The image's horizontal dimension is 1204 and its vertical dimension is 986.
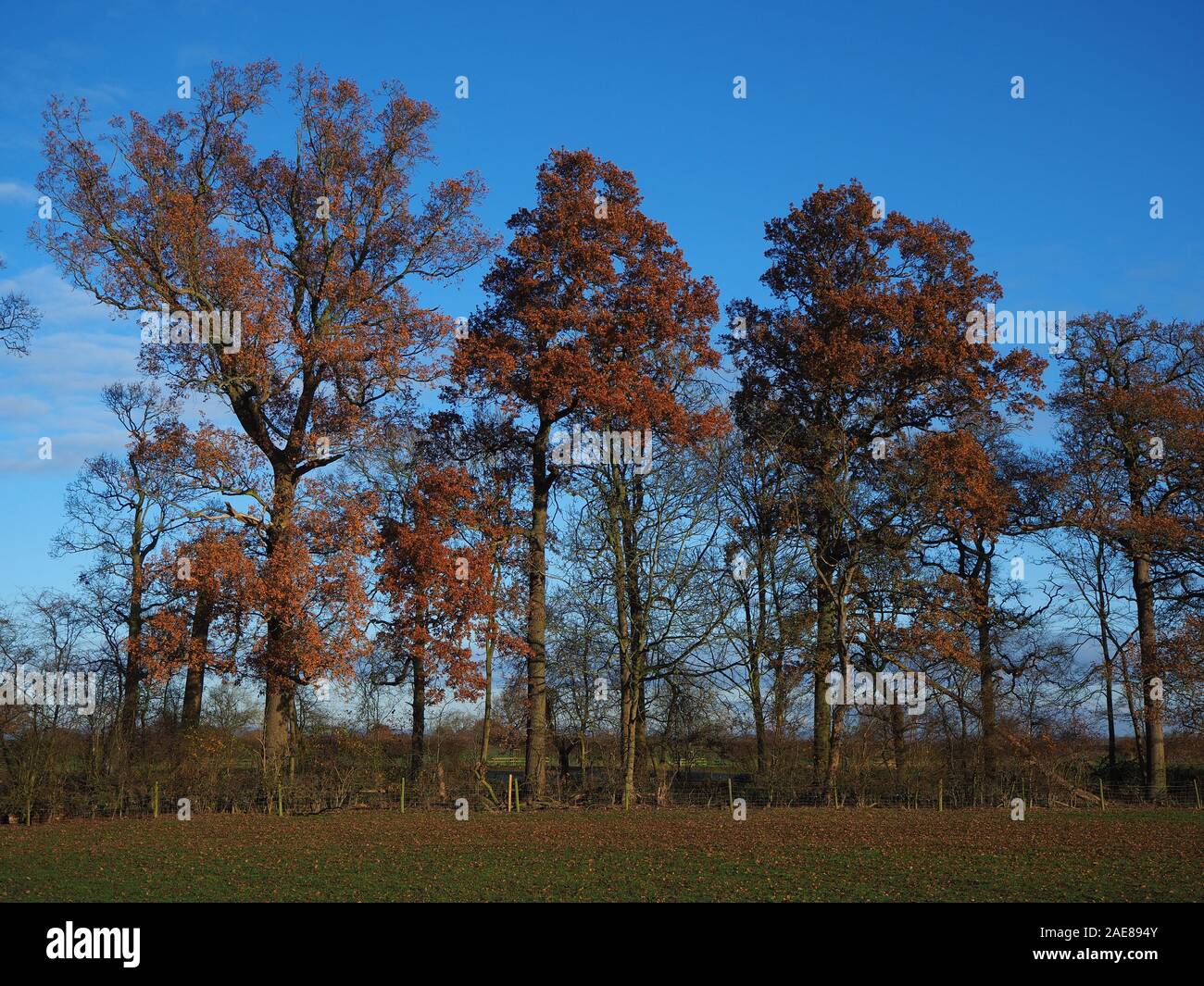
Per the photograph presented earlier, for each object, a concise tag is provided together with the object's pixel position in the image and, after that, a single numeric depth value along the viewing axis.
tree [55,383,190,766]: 26.64
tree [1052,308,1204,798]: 29.86
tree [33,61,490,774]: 26.36
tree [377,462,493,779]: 27.34
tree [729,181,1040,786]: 30.77
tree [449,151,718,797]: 28.61
